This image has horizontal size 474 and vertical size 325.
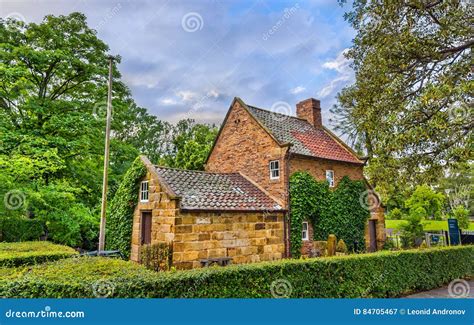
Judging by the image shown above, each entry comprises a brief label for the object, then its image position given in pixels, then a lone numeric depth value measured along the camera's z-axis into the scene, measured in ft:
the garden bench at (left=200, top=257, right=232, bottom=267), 38.45
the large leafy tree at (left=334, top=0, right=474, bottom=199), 31.76
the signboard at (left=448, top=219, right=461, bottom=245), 60.23
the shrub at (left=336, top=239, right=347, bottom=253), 49.06
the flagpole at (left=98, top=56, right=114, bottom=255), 42.44
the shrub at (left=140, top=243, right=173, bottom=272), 36.52
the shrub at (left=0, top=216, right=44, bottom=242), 54.05
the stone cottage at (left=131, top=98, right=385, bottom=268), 39.27
